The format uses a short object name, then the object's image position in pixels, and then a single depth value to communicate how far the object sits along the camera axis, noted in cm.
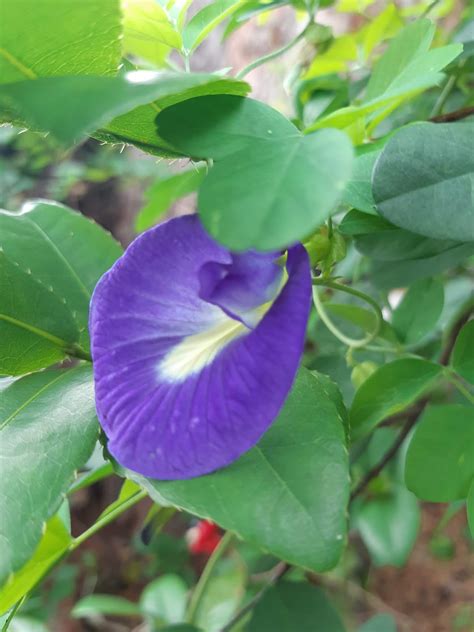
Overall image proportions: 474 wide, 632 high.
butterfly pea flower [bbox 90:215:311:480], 9
